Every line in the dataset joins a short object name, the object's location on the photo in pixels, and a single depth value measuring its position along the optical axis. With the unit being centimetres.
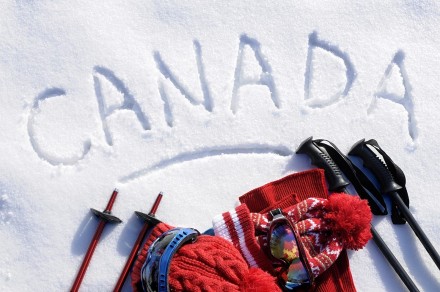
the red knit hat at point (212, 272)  124
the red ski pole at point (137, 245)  149
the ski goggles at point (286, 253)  144
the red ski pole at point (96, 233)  149
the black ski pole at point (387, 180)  157
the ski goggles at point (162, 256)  124
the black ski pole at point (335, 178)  154
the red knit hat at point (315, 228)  146
